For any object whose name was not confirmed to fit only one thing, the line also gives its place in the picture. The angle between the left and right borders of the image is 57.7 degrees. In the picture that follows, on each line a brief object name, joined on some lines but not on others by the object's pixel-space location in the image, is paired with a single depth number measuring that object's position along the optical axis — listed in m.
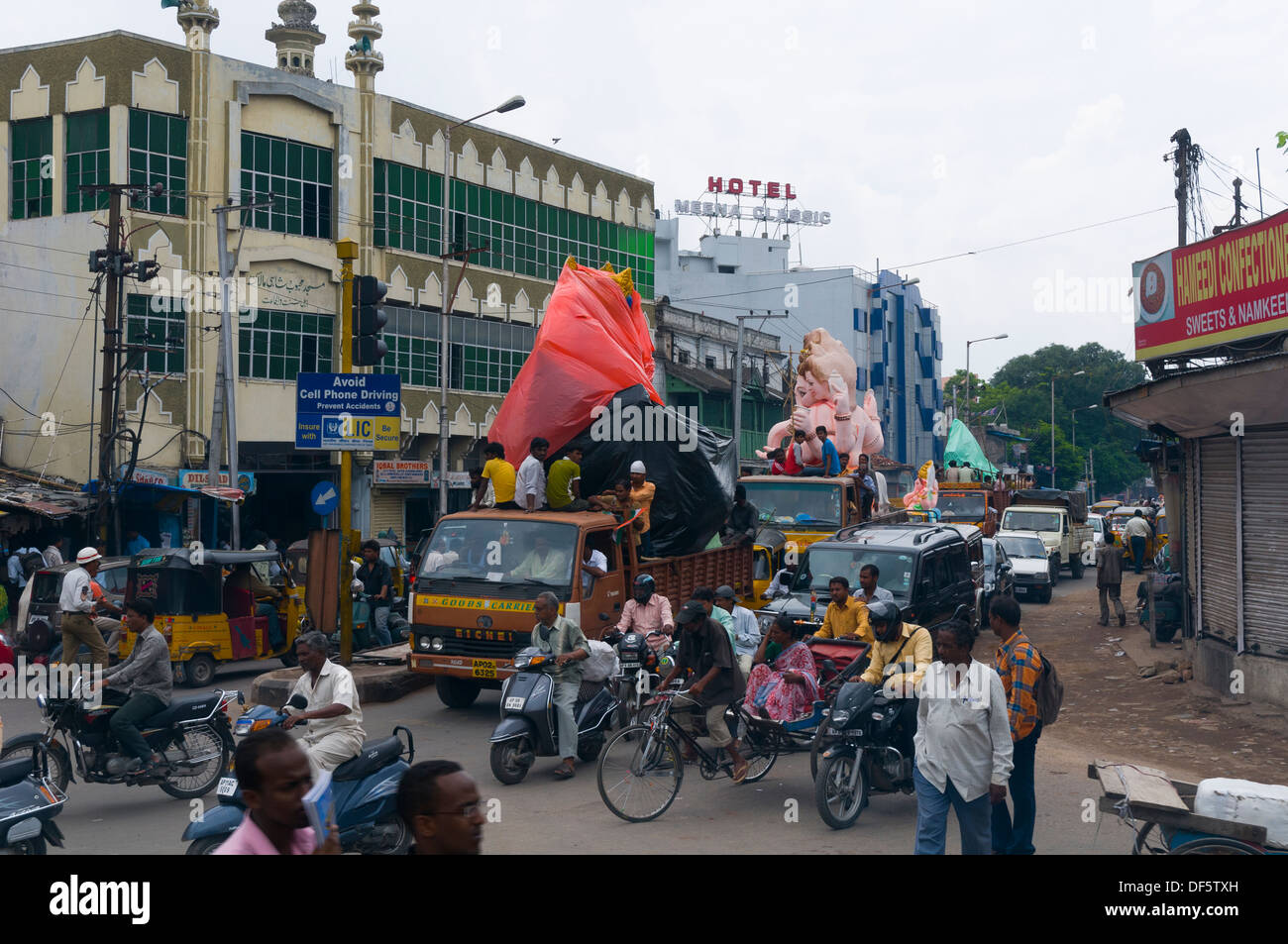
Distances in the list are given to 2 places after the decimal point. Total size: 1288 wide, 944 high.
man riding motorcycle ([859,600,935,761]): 8.18
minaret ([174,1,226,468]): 28.83
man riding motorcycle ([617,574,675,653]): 10.83
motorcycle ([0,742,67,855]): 6.29
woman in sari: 8.83
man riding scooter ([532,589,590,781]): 9.49
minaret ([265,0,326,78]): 37.97
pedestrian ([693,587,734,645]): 9.01
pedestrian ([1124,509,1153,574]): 26.80
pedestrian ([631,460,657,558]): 13.16
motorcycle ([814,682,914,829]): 8.06
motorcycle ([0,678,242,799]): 8.47
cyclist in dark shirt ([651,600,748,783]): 8.77
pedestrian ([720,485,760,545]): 15.42
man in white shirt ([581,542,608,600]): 11.73
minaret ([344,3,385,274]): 33.00
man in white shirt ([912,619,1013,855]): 6.12
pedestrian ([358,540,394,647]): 15.82
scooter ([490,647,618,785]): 9.33
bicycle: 8.23
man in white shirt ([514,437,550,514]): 12.51
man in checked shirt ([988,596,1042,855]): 6.71
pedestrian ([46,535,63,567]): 20.62
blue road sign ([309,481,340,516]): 27.09
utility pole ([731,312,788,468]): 36.04
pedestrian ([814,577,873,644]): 10.13
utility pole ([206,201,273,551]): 25.22
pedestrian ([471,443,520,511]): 12.78
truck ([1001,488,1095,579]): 29.94
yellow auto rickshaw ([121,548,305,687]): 15.06
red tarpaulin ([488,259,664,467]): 13.58
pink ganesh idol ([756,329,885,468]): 23.14
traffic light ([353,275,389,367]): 11.97
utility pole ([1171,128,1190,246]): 26.05
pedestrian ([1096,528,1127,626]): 20.06
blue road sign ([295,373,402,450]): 12.51
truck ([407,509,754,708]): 11.49
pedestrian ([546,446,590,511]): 12.48
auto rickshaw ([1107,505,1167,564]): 29.03
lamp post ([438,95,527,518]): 26.56
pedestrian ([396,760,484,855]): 3.55
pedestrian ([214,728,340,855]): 3.61
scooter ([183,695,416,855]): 6.76
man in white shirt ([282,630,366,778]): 6.98
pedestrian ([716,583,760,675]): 11.02
